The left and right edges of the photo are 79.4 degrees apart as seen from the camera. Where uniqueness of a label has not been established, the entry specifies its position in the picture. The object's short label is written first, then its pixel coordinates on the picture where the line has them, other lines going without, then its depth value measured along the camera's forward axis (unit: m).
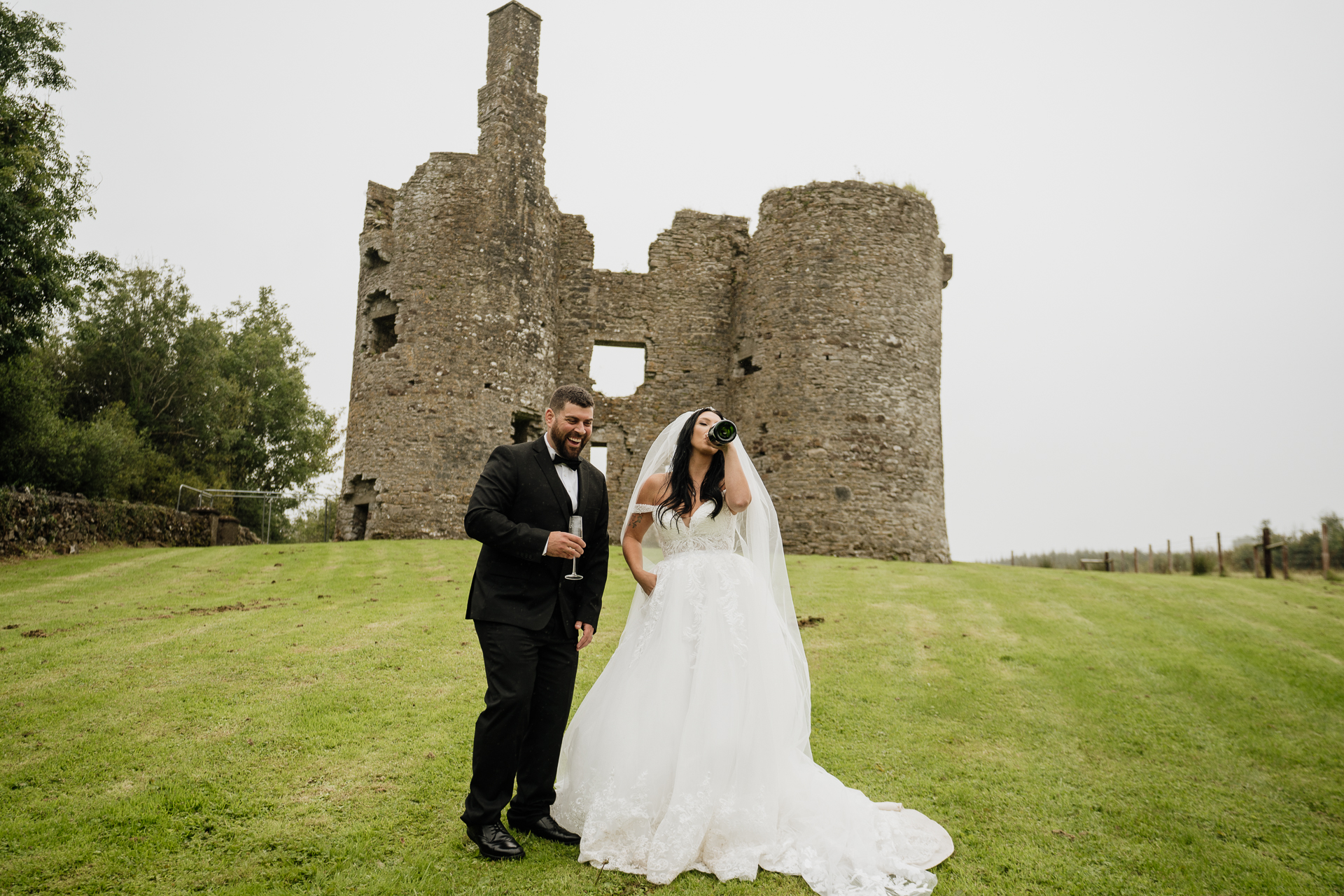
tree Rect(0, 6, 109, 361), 14.32
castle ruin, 17.97
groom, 3.84
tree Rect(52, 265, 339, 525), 27.88
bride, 3.71
